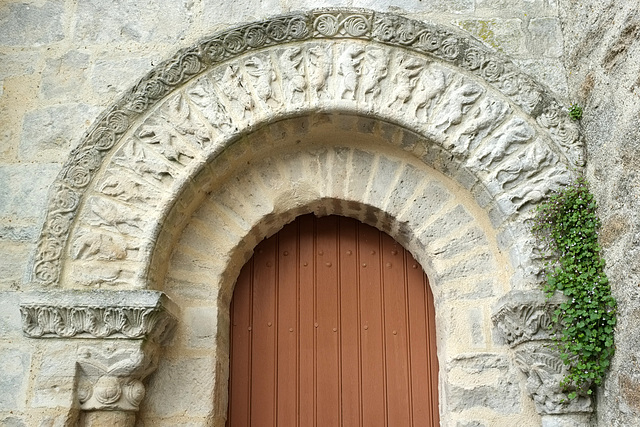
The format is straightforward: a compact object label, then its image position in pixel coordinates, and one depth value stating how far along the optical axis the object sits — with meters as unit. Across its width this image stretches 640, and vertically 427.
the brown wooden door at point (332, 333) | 3.29
